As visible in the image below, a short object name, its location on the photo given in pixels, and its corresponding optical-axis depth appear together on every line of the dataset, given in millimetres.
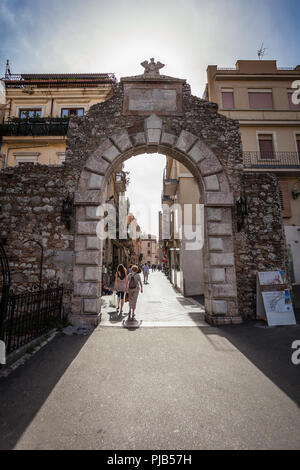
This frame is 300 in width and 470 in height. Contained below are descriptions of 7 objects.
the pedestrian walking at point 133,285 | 6227
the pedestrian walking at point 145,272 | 18002
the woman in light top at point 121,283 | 7148
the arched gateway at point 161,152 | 5598
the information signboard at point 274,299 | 5270
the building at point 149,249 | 72975
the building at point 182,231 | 11430
